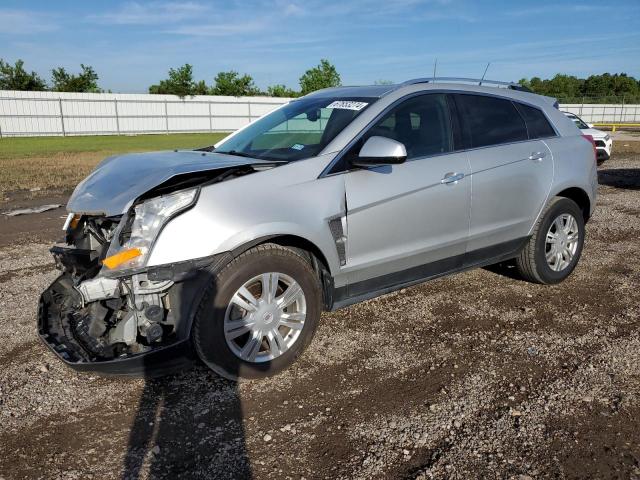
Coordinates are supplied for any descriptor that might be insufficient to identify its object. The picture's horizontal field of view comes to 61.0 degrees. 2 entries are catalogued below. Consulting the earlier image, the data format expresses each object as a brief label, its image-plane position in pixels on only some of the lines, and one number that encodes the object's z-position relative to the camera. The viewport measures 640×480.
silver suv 3.07
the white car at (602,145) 15.48
